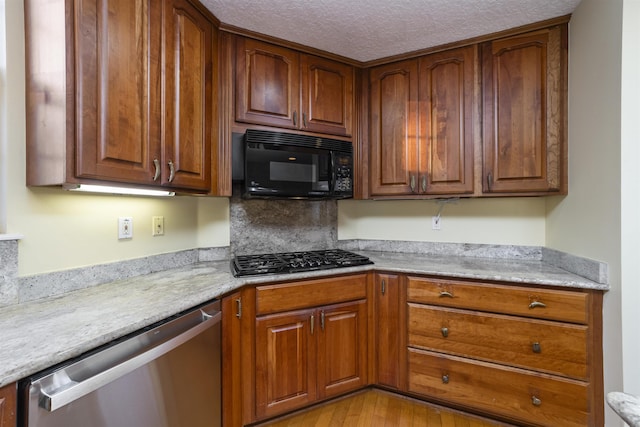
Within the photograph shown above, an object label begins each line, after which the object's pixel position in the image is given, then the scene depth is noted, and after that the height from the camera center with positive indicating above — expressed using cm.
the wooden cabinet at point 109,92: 109 +47
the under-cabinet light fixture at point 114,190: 119 +10
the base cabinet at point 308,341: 169 -76
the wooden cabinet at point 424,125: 204 +60
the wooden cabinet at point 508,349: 154 -75
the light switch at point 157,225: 175 -7
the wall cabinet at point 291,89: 194 +81
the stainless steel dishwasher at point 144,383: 76 -52
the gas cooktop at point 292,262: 175 -31
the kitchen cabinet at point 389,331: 196 -76
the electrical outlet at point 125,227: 154 -8
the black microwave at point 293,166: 190 +30
